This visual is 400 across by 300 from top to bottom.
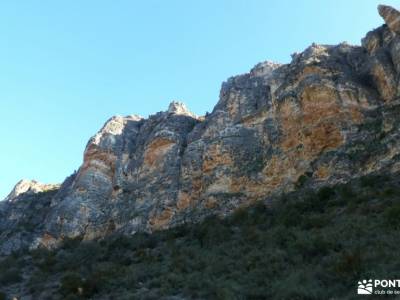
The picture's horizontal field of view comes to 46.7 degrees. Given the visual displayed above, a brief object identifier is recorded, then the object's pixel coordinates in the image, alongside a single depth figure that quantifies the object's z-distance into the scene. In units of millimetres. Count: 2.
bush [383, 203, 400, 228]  13823
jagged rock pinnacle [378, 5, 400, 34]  31011
